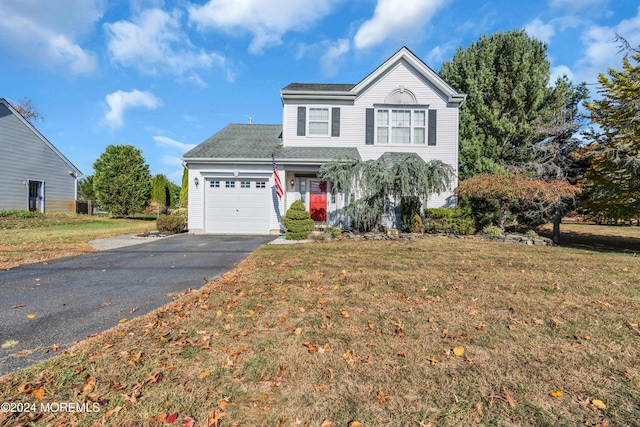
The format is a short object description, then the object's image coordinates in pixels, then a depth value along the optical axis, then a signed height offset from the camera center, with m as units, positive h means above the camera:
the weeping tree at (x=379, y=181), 10.85 +1.22
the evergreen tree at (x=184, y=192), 19.83 +1.24
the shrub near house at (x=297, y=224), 10.70 -0.44
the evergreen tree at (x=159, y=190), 25.30 +1.71
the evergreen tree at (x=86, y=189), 40.19 +2.72
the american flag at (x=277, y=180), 12.12 +1.31
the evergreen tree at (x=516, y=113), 13.22 +5.03
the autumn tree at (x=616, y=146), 9.75 +2.54
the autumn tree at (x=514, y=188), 10.43 +0.98
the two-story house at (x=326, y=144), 12.97 +3.23
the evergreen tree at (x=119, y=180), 21.03 +2.08
